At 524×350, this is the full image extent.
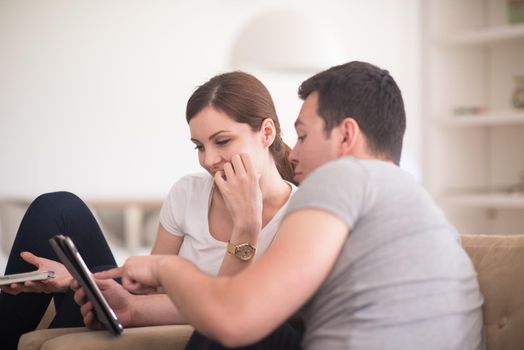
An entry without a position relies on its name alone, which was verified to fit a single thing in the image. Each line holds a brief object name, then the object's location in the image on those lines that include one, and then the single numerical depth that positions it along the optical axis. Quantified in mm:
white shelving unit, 5737
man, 1897
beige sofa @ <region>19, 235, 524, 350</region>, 2201
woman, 2492
